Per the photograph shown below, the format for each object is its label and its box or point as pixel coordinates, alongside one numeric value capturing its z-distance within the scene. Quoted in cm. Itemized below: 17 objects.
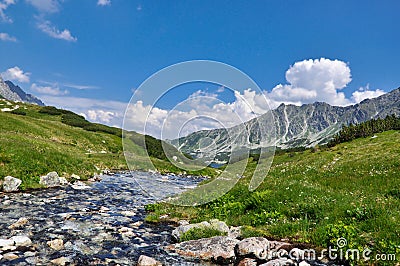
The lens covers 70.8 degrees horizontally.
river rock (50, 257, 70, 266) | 740
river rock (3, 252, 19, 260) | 743
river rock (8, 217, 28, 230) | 1014
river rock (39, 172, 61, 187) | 1869
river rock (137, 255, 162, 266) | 774
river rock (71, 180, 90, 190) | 2008
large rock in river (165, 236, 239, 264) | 851
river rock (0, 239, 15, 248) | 819
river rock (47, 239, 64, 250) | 853
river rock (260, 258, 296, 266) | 733
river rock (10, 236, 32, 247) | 844
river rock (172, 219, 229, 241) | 1037
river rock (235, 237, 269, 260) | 822
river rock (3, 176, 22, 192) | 1607
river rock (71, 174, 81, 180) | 2292
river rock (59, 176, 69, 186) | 2041
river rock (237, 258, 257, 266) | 778
